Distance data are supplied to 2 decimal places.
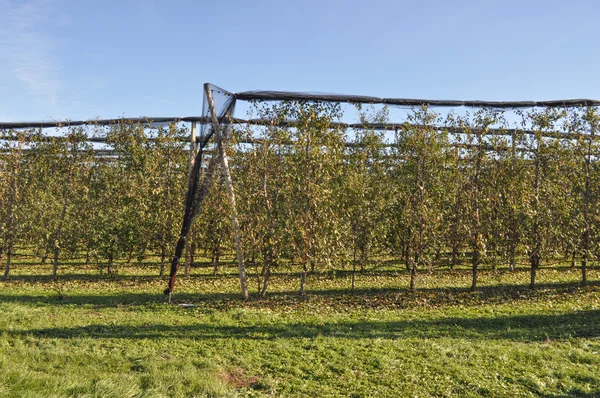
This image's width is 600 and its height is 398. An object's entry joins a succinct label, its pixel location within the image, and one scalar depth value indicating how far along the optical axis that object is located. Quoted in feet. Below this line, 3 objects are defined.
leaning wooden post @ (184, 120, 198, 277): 59.16
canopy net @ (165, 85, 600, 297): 44.32
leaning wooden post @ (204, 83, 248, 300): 42.09
